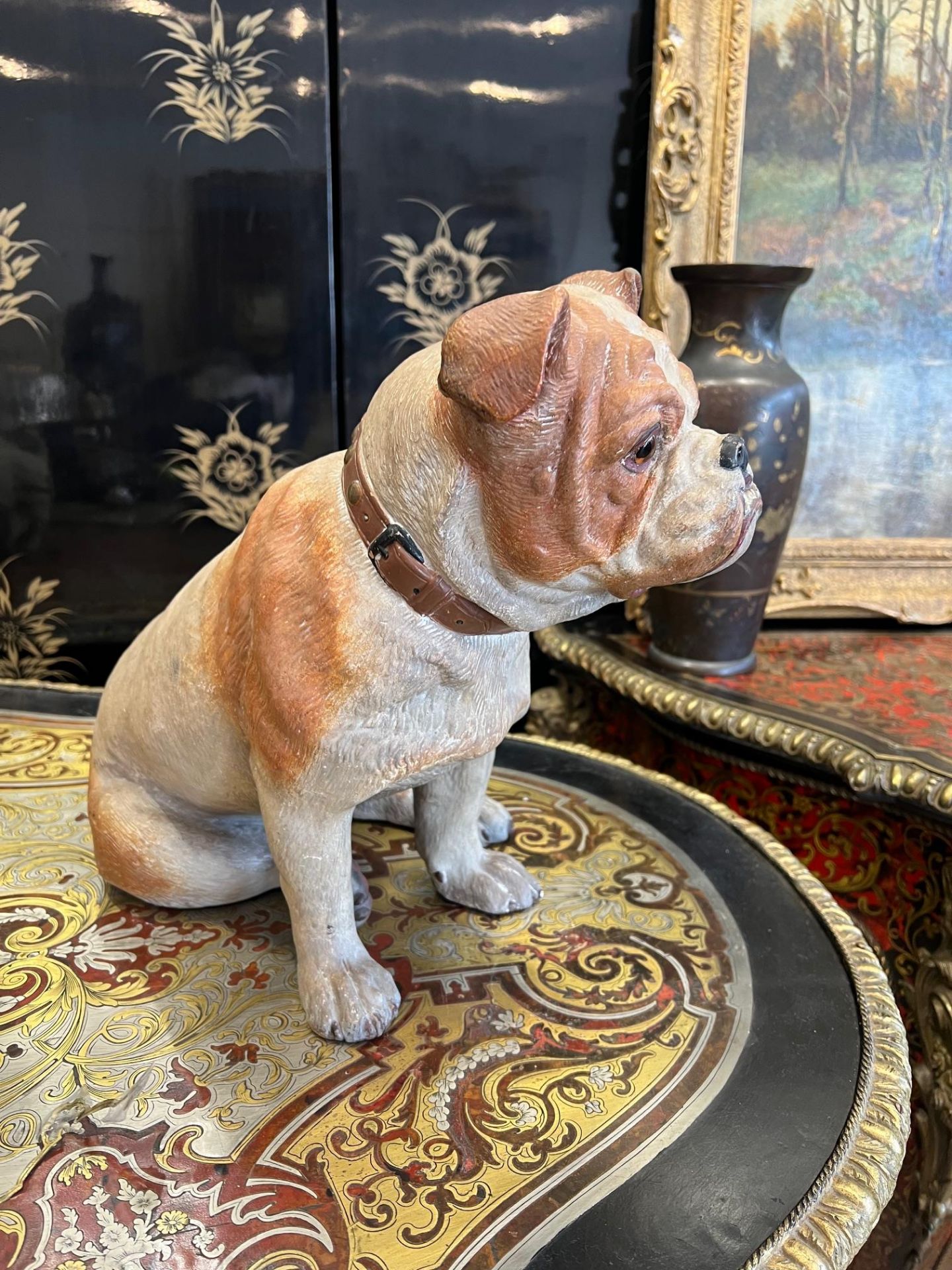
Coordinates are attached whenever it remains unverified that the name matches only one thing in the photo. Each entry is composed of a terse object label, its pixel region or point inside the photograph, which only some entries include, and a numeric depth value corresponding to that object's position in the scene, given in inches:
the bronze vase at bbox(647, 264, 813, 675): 48.3
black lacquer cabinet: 51.6
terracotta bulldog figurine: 21.4
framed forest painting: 54.2
